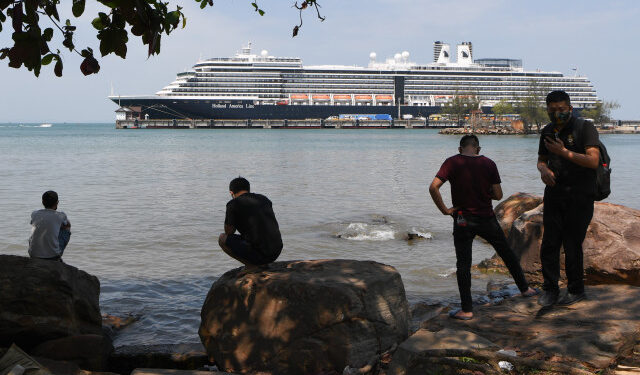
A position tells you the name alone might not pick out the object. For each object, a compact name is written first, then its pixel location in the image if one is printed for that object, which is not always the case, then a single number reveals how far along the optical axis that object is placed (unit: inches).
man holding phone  183.0
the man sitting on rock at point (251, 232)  196.7
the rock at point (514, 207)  390.3
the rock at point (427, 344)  150.9
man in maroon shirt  190.9
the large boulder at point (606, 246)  246.5
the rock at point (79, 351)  183.2
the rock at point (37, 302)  187.8
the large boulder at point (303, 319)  169.5
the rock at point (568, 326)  154.9
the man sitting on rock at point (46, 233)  237.1
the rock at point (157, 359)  194.1
